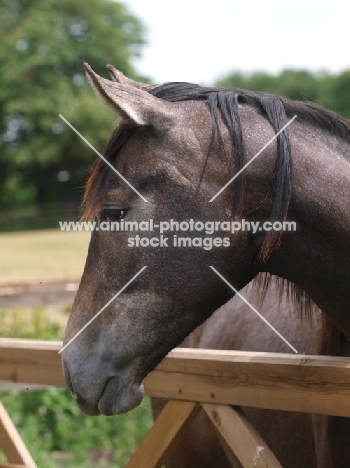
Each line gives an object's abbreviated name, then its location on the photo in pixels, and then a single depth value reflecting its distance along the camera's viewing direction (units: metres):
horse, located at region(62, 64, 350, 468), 2.08
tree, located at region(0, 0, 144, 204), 43.91
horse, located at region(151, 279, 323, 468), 2.99
